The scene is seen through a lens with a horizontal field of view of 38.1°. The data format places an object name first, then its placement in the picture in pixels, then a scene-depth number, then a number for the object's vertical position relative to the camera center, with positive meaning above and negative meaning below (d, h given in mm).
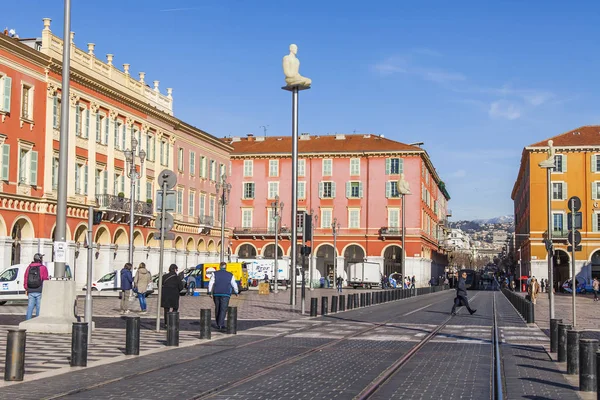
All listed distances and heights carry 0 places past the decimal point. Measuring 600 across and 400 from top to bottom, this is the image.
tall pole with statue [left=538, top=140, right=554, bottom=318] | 24728 +749
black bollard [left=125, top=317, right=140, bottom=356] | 14836 -1352
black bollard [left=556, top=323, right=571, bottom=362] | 14625 -1379
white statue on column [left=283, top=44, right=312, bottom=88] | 32656 +7033
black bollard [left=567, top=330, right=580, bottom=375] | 12984 -1356
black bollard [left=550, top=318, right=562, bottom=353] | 16609 -1394
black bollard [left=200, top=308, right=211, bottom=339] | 18344 -1375
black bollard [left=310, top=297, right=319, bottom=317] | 28131 -1561
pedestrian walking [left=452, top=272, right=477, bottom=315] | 31484 -1220
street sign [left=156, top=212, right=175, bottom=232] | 19203 +807
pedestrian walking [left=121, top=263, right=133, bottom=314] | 28922 -973
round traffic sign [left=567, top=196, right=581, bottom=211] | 19984 +1362
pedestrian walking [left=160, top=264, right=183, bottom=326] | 21047 -763
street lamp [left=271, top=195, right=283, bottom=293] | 55344 -1771
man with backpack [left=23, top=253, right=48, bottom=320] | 20656 -545
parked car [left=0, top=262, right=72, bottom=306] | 34875 -1101
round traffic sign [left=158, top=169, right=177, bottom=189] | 19403 +1800
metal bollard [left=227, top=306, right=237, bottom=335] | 20094 -1455
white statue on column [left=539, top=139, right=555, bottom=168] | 27380 +3201
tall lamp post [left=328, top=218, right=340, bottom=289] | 88188 +3396
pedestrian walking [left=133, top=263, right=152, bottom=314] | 28531 -781
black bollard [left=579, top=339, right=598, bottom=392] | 11195 -1322
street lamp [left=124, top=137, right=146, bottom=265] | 36891 +3994
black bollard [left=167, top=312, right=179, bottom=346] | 16547 -1378
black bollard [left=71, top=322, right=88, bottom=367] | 13047 -1344
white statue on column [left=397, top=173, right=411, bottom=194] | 56750 +4871
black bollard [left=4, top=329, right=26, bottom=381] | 11344 -1319
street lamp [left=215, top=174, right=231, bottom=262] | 50406 +3442
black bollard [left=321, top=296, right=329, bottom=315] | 29541 -1539
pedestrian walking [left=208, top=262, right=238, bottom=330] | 20766 -740
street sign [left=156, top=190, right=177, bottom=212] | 19359 +1284
